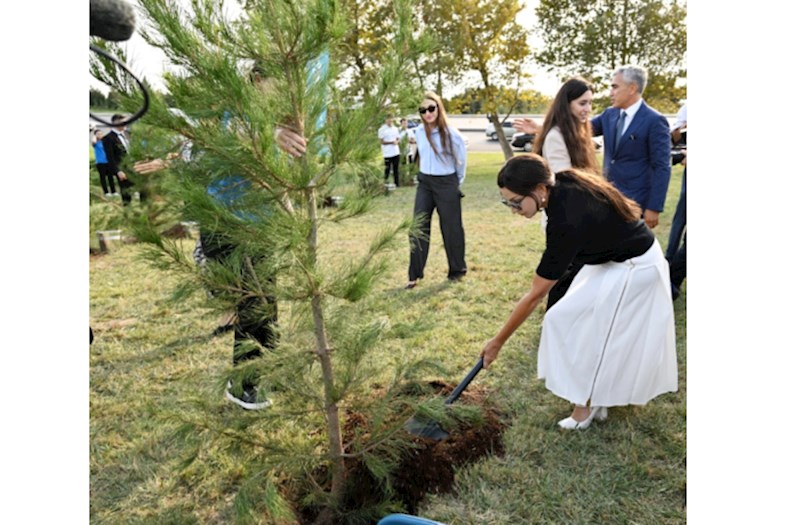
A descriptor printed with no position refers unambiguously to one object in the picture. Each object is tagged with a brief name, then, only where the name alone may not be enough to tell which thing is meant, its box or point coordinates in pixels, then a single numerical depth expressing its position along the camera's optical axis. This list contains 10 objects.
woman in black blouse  2.73
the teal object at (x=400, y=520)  1.57
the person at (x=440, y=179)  5.66
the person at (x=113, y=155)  6.86
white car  32.91
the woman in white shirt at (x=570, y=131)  3.85
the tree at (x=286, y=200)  1.78
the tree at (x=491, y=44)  15.12
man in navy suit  4.25
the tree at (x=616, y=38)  15.89
